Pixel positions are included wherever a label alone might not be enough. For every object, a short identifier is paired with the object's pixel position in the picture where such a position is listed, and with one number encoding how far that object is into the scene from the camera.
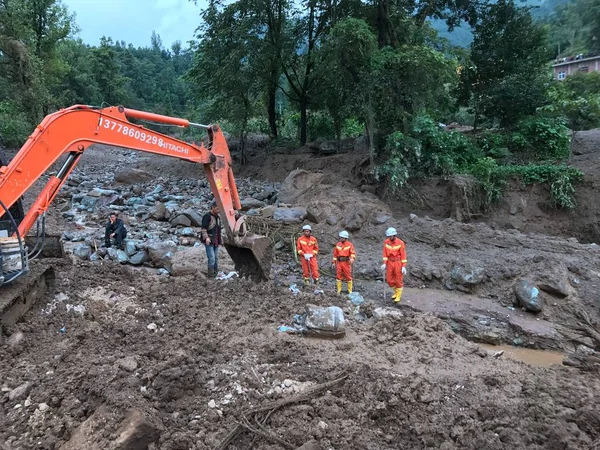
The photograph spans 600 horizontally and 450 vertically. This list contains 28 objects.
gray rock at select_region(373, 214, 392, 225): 11.36
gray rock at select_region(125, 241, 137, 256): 9.16
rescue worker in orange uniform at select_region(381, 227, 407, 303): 7.95
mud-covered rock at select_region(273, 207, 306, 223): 11.45
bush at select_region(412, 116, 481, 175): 12.80
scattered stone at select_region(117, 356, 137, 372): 4.16
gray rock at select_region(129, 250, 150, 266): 8.84
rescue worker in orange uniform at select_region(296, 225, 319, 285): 8.54
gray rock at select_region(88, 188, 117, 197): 14.65
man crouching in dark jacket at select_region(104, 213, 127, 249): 9.46
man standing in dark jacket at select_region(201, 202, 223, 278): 8.03
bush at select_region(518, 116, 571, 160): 13.21
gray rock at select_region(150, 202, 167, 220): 12.35
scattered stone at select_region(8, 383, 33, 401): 3.88
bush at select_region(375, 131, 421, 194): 12.30
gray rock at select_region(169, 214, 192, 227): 11.78
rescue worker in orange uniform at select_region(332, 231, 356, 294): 8.27
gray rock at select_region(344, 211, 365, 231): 11.25
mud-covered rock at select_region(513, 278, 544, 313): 8.09
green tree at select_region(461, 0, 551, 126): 14.79
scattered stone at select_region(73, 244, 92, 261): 8.81
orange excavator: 4.66
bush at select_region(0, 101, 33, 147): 19.73
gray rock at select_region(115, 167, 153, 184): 17.64
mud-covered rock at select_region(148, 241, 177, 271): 8.78
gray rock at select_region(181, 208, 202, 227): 11.81
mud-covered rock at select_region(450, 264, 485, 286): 8.96
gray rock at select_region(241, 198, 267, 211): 12.98
